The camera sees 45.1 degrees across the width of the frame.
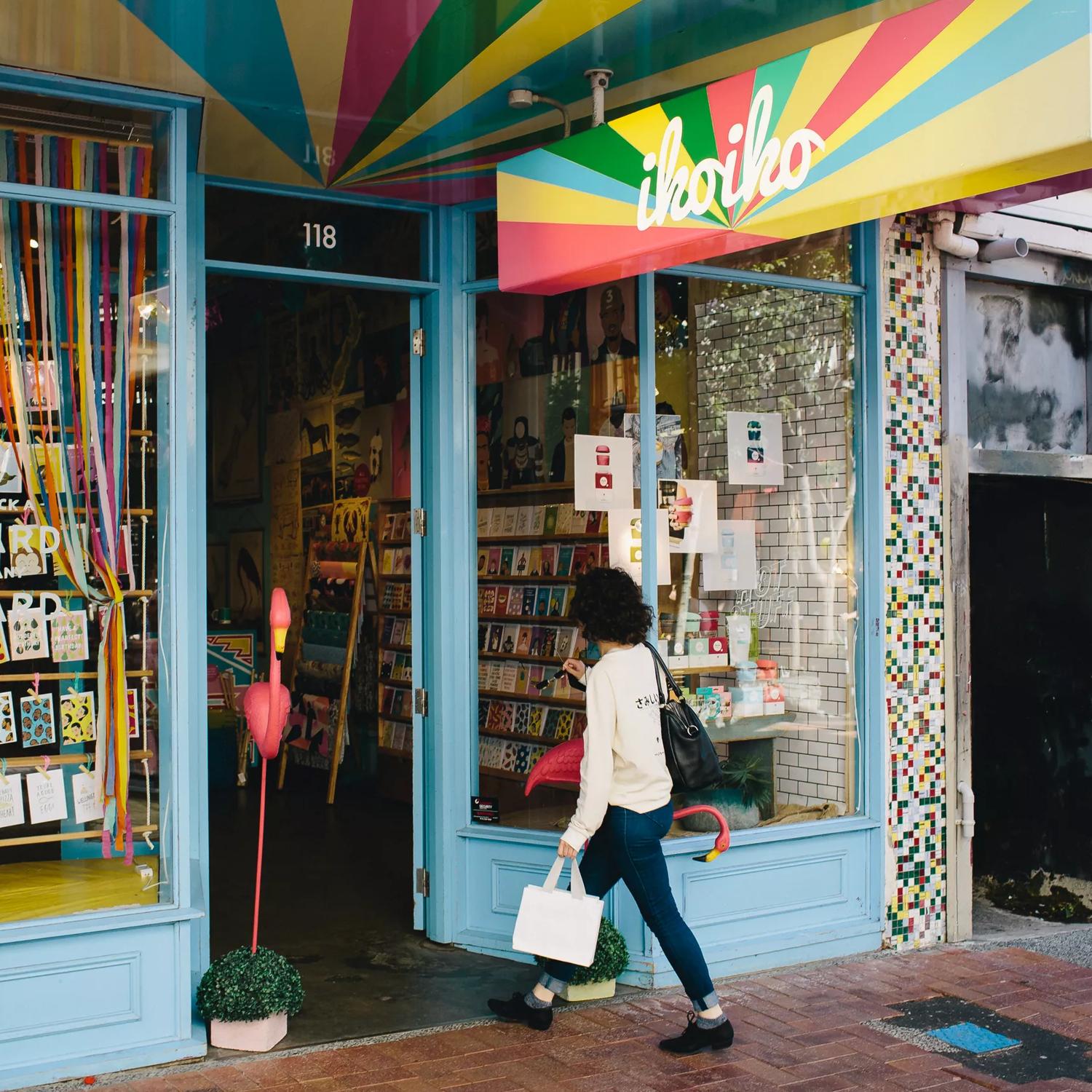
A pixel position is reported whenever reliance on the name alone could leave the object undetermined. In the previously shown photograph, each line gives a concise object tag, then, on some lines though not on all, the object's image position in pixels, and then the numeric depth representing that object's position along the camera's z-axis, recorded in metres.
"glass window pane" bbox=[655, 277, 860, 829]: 5.97
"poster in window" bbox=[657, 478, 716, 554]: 5.91
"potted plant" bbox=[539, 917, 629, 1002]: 5.26
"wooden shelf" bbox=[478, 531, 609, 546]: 5.99
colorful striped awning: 3.27
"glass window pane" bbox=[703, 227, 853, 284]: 6.15
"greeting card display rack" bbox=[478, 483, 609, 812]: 5.97
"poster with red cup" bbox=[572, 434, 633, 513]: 5.82
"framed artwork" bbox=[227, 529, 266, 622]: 11.74
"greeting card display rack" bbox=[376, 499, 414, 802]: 9.55
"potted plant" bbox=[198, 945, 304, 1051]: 4.66
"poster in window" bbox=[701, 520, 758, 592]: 6.05
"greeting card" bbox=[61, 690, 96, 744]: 4.81
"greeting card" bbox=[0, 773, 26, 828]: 4.72
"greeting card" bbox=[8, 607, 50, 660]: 4.75
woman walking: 4.71
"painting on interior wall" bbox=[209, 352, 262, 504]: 11.76
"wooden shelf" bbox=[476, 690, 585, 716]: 6.01
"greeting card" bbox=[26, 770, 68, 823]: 4.77
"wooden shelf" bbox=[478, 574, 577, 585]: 6.01
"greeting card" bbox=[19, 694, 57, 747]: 4.75
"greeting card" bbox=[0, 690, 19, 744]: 4.71
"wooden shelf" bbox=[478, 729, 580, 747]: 5.96
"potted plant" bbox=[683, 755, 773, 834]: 5.95
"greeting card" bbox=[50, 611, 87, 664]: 4.80
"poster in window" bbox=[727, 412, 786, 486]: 6.15
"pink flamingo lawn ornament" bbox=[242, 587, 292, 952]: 4.78
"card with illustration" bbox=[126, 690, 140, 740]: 4.88
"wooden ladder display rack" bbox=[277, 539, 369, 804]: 9.80
